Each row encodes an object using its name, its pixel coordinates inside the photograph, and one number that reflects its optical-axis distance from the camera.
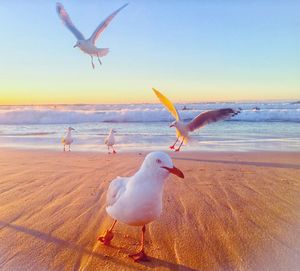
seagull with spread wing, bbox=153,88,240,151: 3.42
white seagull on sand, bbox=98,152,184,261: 1.74
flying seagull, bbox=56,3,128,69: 2.58
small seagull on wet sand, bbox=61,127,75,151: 6.26
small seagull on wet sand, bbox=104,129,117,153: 5.90
